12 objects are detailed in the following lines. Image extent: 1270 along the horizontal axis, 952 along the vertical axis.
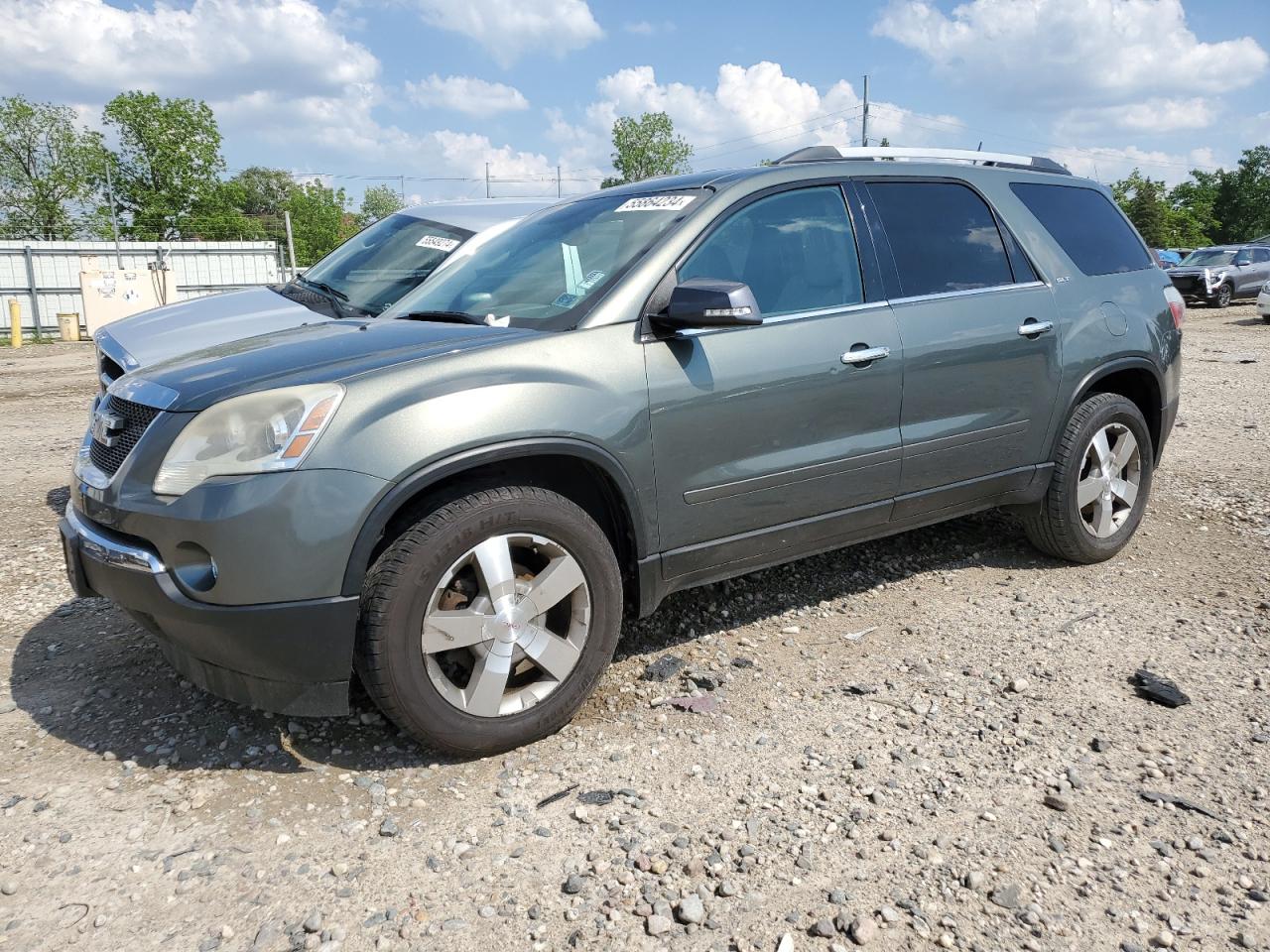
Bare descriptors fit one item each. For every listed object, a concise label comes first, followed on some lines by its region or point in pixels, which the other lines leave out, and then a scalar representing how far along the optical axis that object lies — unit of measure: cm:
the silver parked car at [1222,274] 2581
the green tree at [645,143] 7881
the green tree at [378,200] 12372
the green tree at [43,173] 6066
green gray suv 275
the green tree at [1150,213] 6028
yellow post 2074
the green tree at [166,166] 6519
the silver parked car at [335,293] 545
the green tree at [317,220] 7919
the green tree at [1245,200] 6712
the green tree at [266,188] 10888
